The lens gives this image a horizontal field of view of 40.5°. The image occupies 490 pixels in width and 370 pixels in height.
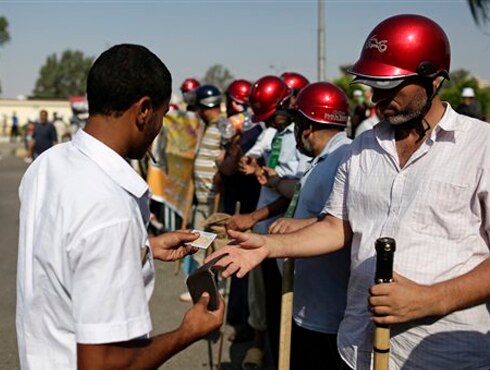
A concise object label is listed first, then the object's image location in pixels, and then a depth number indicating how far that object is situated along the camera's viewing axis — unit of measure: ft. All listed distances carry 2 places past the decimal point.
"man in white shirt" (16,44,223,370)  6.00
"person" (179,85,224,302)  23.62
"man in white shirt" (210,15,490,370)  8.27
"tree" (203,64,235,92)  232.45
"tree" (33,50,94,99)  346.74
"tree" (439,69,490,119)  73.35
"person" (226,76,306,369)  16.53
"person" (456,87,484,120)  31.72
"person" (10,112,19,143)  146.41
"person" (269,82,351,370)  12.33
